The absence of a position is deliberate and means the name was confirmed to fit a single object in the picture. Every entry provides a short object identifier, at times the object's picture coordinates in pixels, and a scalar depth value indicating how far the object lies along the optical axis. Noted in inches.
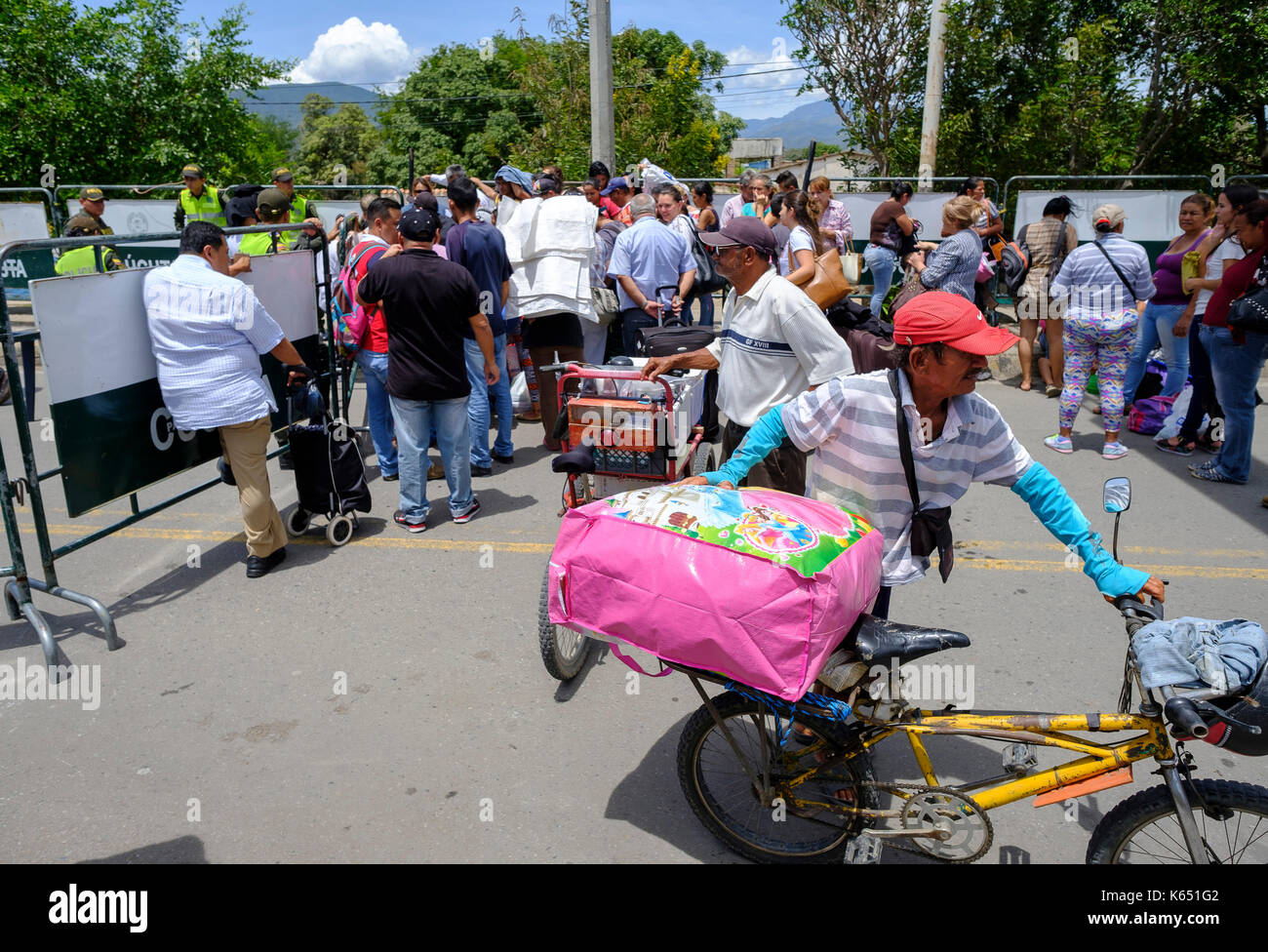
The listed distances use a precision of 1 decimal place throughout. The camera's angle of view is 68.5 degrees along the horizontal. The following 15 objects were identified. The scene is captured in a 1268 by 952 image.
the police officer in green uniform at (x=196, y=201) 423.2
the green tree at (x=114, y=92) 613.6
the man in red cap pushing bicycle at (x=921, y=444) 110.4
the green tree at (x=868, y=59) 646.5
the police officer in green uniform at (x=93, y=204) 421.4
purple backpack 314.7
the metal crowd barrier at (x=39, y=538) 173.3
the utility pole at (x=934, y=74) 572.7
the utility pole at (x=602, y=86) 467.2
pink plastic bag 98.6
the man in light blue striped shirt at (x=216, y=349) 192.1
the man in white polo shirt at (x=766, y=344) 157.5
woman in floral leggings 284.5
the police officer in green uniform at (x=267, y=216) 305.6
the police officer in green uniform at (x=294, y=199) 391.5
